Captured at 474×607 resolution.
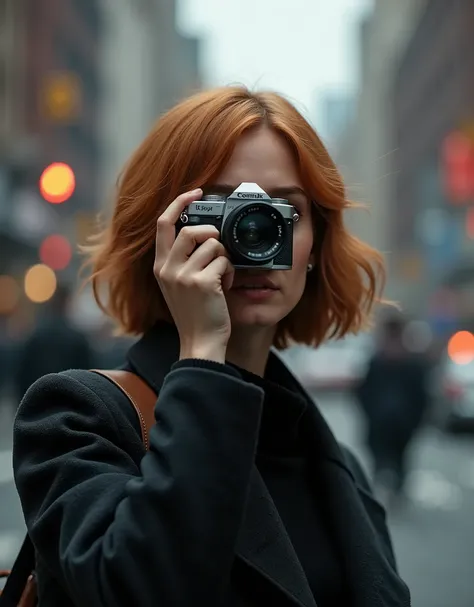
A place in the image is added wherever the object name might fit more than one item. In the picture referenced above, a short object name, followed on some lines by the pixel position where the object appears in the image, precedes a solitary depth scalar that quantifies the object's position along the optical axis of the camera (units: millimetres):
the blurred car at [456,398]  17500
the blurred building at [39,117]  36594
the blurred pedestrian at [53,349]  8922
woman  1686
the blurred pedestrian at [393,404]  10734
